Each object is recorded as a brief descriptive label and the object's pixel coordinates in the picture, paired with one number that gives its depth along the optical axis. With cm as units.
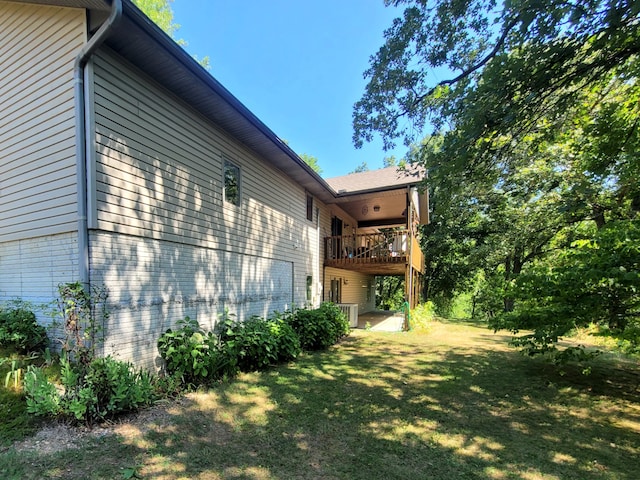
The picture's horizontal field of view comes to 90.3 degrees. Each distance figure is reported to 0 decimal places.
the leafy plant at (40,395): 355
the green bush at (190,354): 524
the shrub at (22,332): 477
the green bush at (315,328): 852
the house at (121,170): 457
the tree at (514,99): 407
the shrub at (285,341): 709
